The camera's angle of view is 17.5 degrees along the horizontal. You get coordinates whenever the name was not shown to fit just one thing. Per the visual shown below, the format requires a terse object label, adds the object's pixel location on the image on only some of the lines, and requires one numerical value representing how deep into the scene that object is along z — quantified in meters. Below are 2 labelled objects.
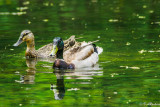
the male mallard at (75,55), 13.09
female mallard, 15.07
